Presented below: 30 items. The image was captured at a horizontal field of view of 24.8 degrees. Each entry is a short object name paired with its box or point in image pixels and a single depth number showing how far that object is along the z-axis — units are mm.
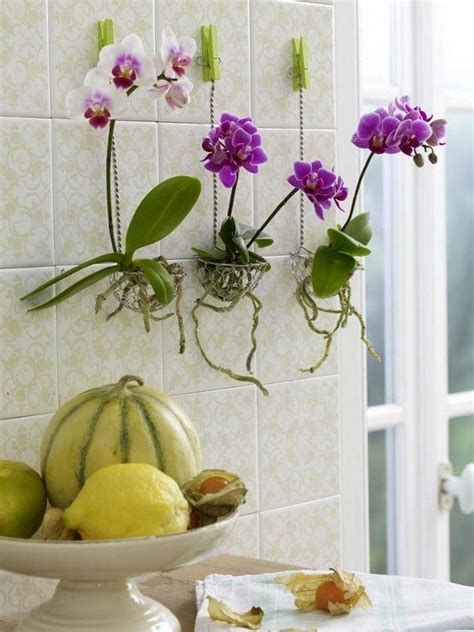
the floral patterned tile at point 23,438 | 1286
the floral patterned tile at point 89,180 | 1312
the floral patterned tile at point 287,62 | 1491
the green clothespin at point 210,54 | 1412
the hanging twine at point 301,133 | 1534
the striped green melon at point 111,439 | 1089
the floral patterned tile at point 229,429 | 1464
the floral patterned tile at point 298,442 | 1543
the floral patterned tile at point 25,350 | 1276
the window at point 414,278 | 1999
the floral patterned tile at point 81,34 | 1300
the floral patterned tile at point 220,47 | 1399
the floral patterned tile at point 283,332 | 1522
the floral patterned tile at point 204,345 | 1428
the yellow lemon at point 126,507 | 1003
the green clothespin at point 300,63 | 1511
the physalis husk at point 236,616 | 1131
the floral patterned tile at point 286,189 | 1506
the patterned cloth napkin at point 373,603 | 1133
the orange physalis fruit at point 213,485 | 1078
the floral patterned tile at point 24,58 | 1259
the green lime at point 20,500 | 1072
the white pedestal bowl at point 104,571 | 977
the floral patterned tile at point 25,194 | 1269
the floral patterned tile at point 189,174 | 1404
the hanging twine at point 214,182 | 1437
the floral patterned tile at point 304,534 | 1558
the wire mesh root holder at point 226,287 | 1400
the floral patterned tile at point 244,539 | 1512
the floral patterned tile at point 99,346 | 1332
